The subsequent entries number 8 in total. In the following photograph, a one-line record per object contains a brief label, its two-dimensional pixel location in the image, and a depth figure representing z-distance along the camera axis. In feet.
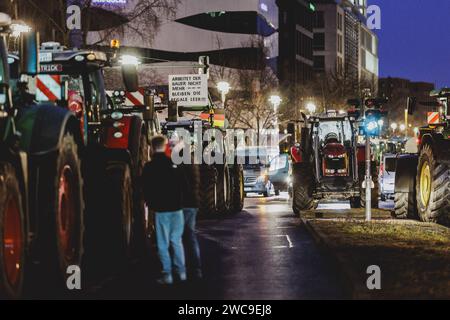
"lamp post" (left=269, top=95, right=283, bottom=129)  219.86
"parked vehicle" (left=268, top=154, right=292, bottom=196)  156.76
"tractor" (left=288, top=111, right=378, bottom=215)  97.45
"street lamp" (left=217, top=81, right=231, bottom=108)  176.38
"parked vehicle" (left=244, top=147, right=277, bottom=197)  143.13
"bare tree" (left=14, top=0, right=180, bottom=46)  139.44
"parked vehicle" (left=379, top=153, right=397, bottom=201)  134.00
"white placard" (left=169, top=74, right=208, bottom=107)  129.49
